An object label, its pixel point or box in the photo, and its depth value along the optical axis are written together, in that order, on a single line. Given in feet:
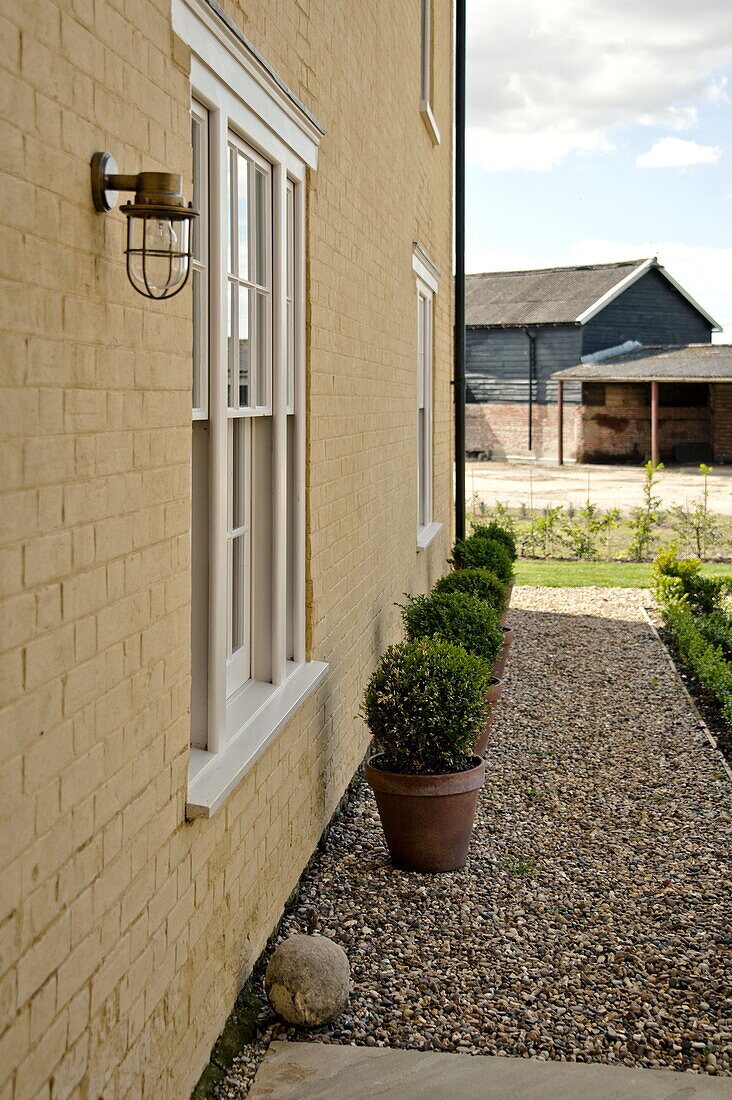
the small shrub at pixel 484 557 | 32.89
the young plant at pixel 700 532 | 53.26
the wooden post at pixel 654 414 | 99.55
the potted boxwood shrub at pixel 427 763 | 15.88
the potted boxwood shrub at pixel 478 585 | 27.30
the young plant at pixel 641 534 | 52.70
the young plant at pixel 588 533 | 53.42
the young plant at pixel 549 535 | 54.49
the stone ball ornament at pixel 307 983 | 11.64
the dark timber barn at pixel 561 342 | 118.52
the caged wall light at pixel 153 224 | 7.72
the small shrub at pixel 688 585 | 38.19
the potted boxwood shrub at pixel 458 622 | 21.90
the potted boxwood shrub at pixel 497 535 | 37.63
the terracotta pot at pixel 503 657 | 27.22
